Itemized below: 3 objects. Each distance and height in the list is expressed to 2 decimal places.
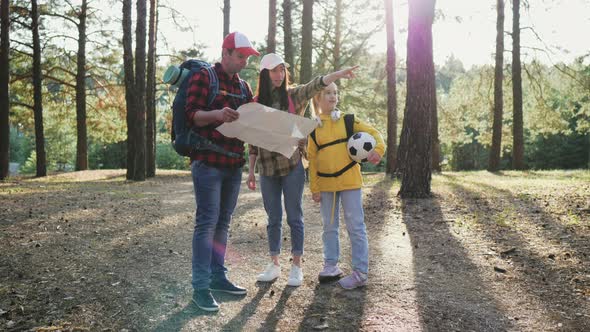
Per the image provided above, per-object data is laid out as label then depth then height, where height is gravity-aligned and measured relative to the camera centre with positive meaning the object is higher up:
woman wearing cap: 4.23 -0.05
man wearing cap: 3.60 +0.01
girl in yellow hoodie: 4.29 -0.20
